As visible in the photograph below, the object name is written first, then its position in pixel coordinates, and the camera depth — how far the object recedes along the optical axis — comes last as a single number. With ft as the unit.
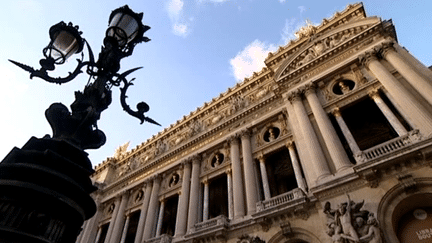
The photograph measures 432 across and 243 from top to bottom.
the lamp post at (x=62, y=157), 8.67
